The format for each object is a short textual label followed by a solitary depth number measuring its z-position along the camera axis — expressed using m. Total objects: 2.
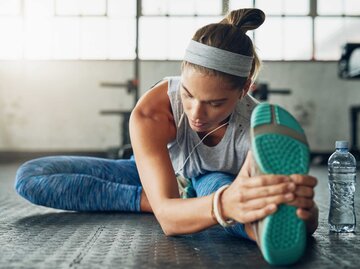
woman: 1.03
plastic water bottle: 1.66
